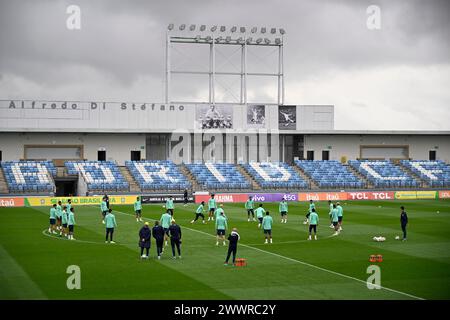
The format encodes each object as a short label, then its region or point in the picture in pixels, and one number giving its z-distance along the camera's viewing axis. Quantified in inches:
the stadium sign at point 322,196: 2775.6
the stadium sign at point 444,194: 2957.7
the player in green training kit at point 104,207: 1818.4
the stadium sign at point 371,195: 2839.6
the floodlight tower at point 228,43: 3107.8
